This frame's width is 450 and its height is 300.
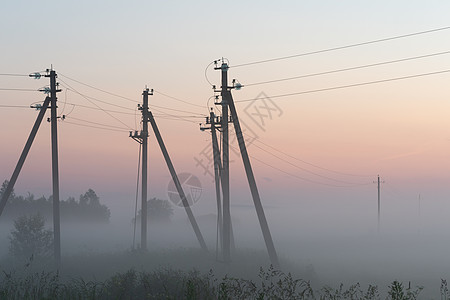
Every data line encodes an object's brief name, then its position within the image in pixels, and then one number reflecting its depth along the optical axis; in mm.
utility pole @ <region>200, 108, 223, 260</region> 41469
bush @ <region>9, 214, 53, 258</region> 56406
